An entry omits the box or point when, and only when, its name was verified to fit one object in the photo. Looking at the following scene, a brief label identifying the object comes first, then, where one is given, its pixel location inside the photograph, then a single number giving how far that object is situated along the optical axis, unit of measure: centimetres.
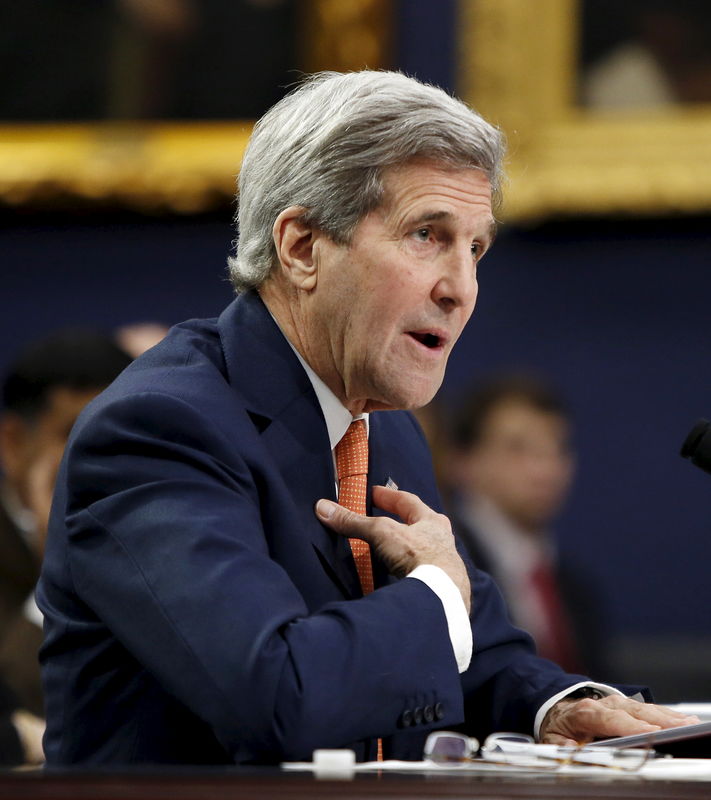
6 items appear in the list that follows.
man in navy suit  350
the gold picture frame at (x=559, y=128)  1023
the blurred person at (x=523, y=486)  959
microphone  404
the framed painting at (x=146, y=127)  1047
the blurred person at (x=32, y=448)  709
